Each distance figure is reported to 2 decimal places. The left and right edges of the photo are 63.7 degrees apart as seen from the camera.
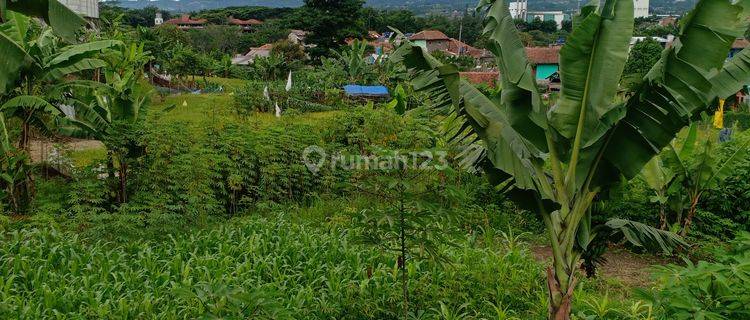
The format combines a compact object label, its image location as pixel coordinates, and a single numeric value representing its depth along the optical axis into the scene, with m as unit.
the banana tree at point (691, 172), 6.83
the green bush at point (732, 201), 7.29
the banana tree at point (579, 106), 3.63
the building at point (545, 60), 40.56
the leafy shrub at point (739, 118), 19.49
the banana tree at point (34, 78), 7.40
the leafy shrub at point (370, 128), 7.70
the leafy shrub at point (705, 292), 3.60
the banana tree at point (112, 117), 7.53
